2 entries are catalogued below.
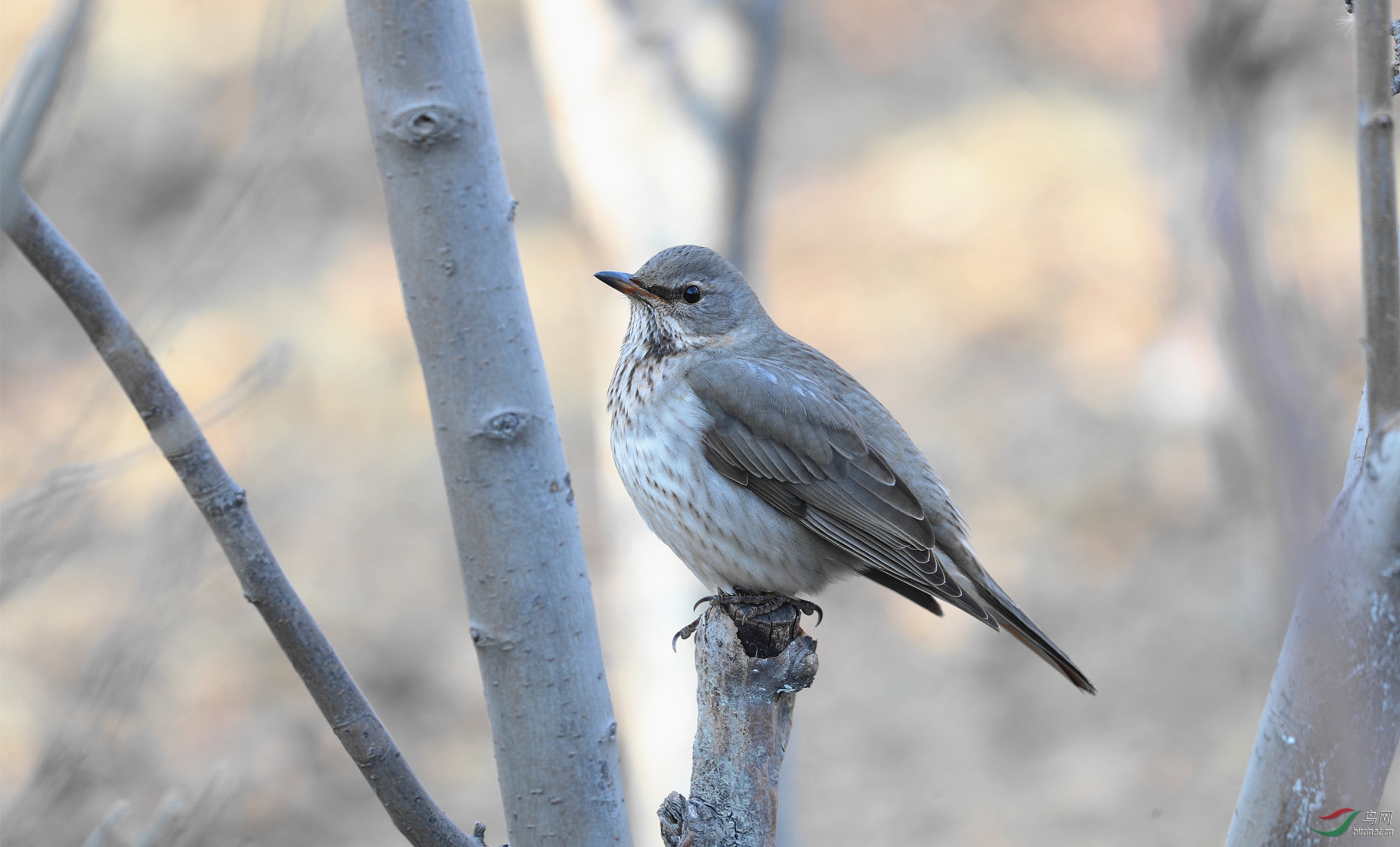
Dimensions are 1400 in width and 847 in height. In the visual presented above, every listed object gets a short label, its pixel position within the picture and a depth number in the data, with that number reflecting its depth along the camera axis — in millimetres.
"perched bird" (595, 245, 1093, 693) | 6369
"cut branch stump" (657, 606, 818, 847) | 6257
